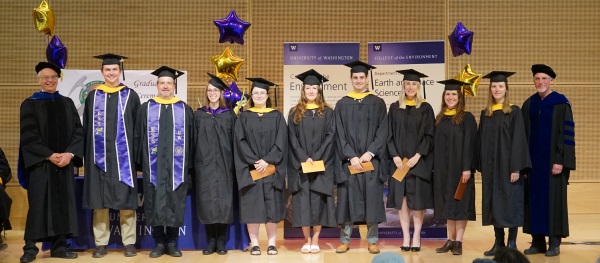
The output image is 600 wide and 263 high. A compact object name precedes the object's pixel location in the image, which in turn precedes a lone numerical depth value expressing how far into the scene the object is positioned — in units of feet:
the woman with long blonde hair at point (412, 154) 21.34
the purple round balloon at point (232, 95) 23.98
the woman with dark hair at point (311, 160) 21.08
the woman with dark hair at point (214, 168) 20.98
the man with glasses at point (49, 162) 20.04
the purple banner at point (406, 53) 24.71
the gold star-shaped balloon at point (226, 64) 24.27
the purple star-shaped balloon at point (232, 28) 24.23
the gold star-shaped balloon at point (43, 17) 23.22
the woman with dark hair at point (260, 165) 20.92
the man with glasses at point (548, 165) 20.45
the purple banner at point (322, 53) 25.46
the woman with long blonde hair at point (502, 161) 20.44
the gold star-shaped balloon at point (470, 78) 23.81
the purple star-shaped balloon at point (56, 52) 23.58
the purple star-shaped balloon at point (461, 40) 23.89
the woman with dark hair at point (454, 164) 20.93
